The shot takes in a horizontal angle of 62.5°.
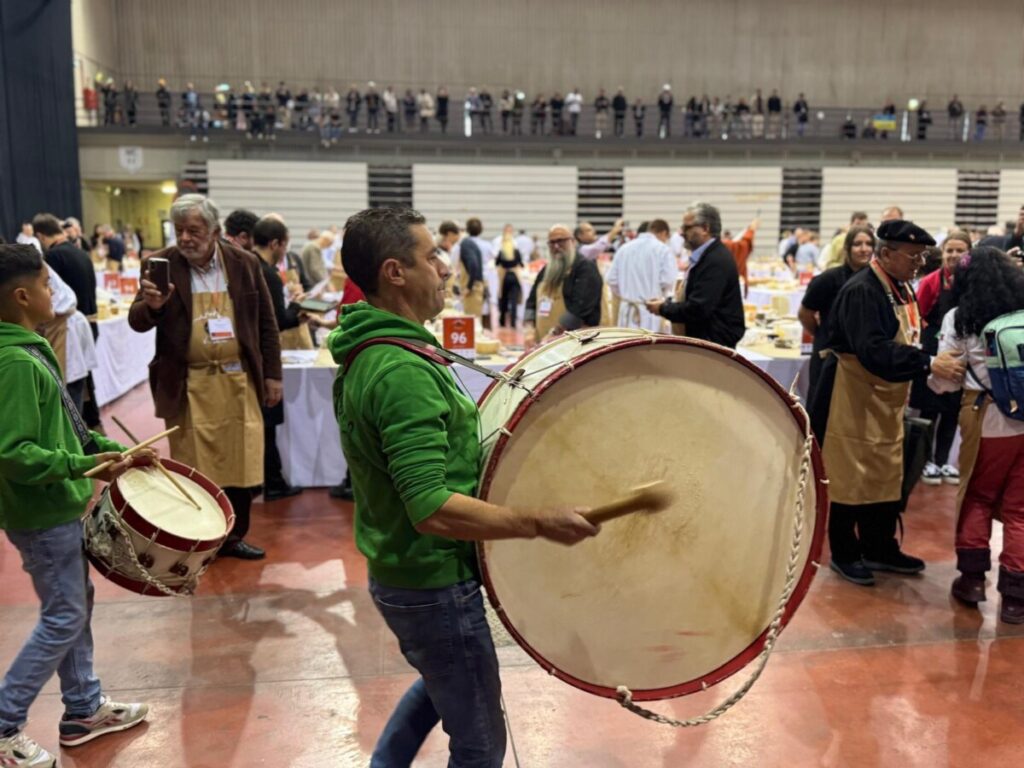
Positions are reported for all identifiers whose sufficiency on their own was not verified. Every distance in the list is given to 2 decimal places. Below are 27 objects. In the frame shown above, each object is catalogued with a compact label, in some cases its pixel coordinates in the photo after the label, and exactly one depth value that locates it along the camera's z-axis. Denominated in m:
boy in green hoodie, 2.05
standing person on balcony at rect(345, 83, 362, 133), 22.36
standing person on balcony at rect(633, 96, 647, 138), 23.73
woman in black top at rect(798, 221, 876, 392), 4.23
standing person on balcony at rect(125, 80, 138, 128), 22.47
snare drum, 2.30
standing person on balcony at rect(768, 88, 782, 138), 24.11
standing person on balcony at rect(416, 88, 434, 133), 22.59
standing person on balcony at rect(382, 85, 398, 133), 22.56
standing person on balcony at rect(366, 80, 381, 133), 22.14
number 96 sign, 4.84
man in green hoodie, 1.40
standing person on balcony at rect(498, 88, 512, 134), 23.03
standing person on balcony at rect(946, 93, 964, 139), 24.94
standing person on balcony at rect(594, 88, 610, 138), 24.17
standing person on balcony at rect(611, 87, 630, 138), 23.11
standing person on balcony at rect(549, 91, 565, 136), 23.28
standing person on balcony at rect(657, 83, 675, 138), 23.64
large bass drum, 1.60
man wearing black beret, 3.34
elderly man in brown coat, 3.42
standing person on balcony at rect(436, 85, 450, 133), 22.53
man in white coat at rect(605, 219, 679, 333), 7.30
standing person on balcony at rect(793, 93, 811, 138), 24.11
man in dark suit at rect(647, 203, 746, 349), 4.50
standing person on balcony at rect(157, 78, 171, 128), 22.33
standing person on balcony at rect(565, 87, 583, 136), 23.48
